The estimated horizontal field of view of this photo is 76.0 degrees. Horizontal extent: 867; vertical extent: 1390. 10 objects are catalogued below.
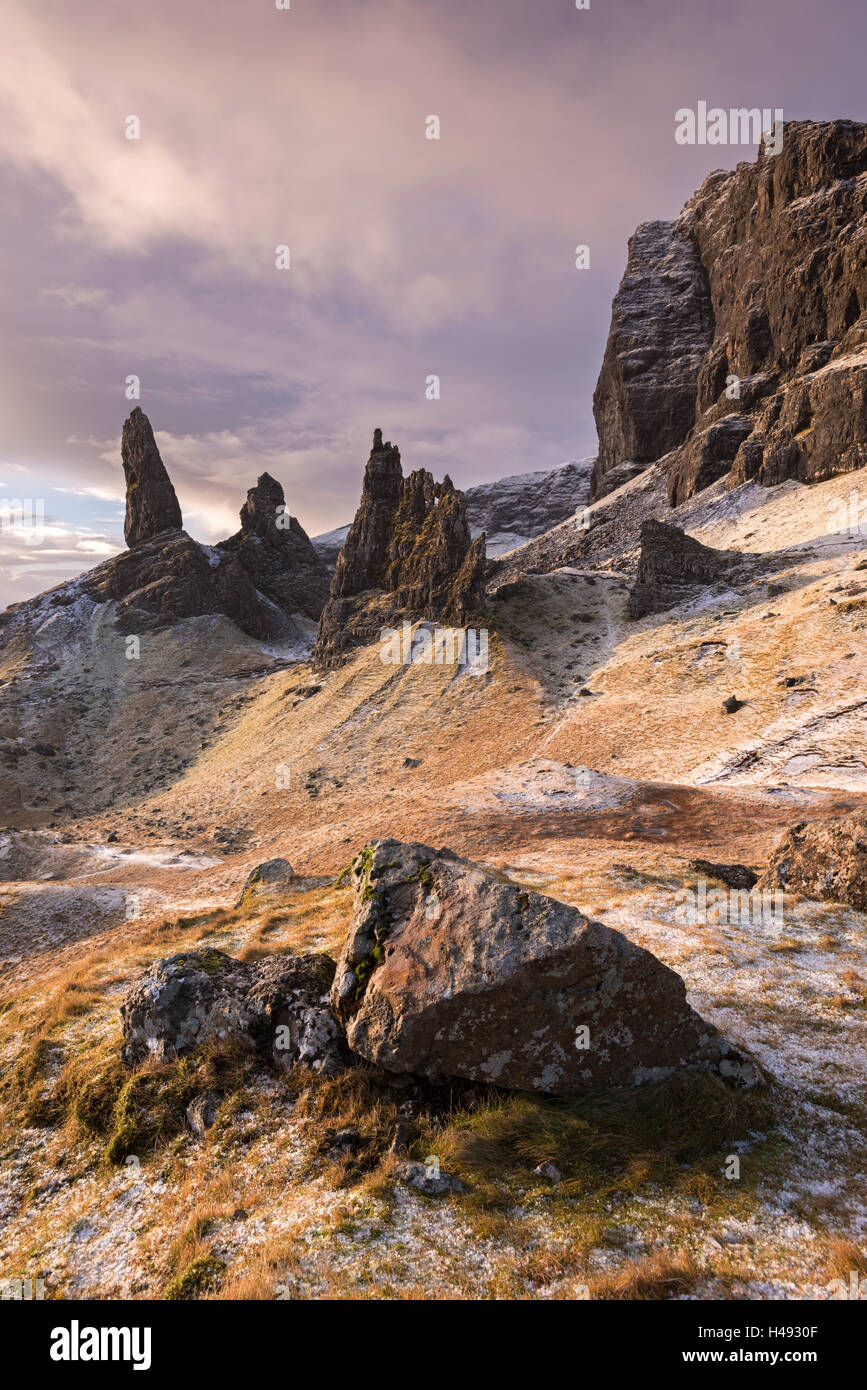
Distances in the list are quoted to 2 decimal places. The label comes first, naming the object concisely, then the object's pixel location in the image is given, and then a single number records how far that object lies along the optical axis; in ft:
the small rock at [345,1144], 22.18
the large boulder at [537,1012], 23.26
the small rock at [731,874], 52.21
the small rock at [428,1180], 20.03
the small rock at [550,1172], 19.99
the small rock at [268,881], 66.37
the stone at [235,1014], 26.45
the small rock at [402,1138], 21.65
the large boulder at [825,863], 43.81
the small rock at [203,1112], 24.32
